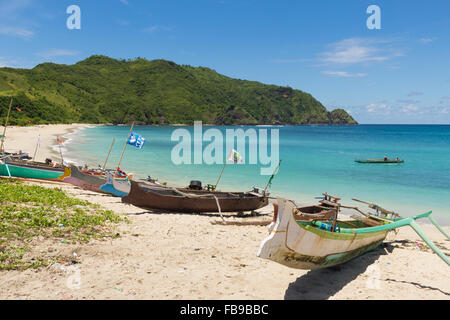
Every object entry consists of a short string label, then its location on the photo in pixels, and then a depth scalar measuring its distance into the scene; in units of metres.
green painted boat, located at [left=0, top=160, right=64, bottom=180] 16.49
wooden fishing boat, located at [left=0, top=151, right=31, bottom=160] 19.24
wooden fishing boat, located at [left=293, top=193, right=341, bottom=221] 9.86
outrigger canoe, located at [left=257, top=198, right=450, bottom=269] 5.66
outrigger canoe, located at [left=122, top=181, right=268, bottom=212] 12.88
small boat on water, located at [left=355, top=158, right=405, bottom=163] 38.75
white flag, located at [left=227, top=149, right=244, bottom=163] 14.27
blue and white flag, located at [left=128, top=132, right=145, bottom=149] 13.80
